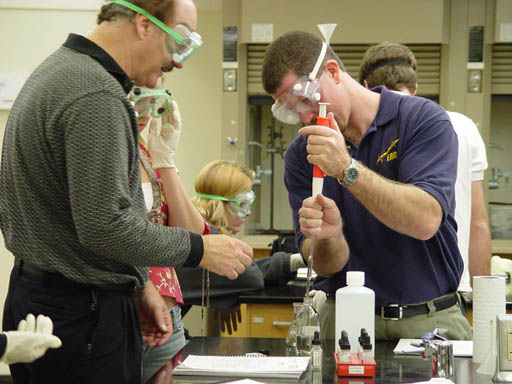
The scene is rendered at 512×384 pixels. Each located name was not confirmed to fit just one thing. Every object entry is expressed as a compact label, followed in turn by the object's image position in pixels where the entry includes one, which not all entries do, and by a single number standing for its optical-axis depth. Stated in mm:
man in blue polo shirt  2996
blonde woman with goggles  4274
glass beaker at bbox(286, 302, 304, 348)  3086
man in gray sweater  2586
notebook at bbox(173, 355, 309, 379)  2745
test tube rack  2747
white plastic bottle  2858
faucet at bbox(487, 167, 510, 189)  5976
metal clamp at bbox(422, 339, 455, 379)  2736
